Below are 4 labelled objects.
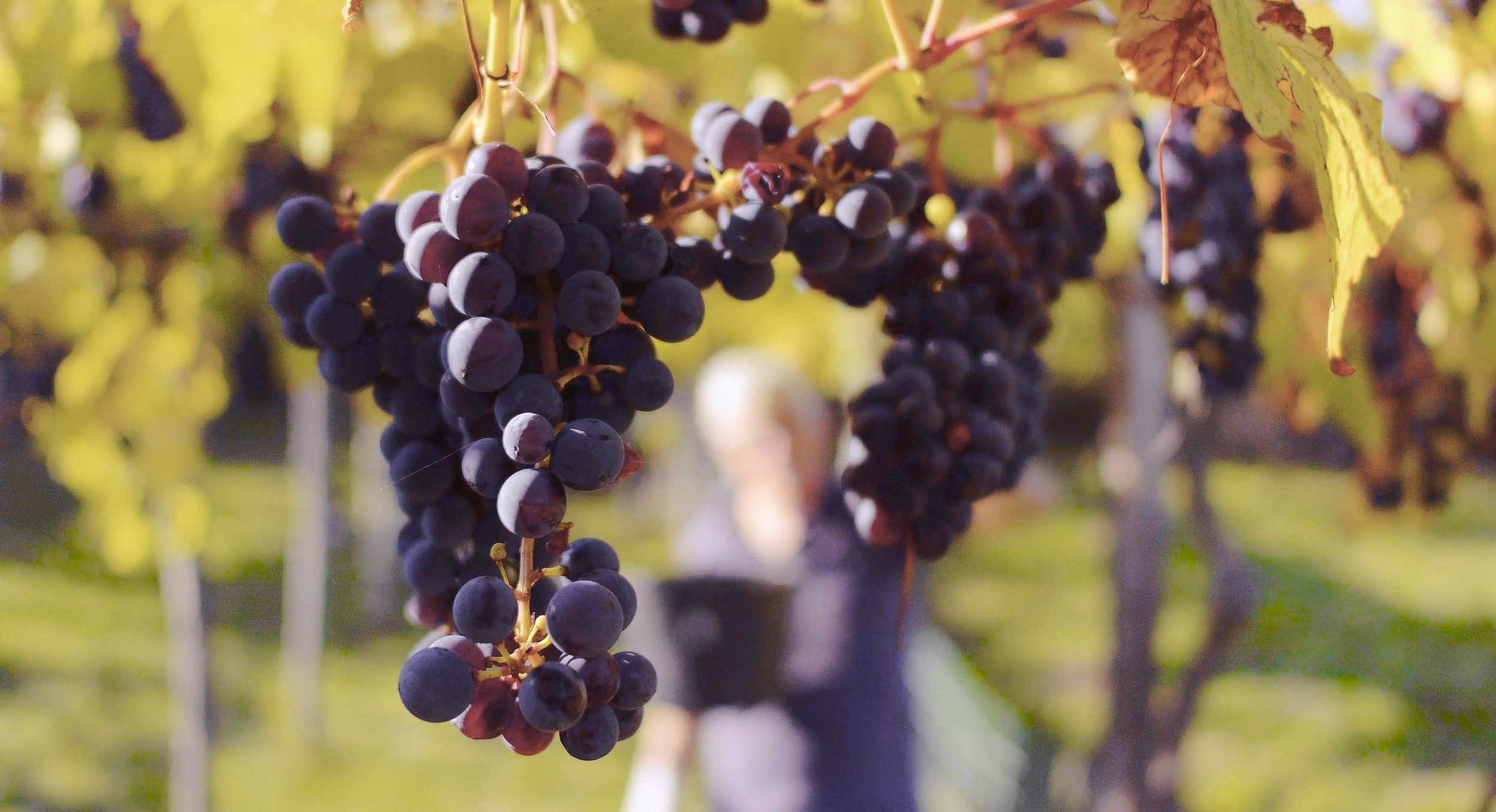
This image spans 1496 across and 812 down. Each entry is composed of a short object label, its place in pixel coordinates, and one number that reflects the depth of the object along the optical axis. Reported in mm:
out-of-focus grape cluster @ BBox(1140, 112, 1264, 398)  1223
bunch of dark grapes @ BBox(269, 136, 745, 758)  518
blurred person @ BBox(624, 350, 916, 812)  2420
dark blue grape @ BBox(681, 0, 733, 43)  845
